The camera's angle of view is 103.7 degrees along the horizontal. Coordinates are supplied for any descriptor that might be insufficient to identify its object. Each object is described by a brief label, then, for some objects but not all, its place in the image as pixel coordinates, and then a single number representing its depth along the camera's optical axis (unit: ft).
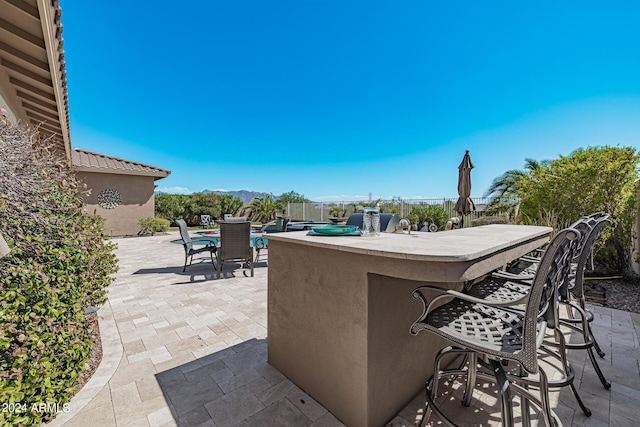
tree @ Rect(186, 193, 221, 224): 60.70
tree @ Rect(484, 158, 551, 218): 35.55
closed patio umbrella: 19.79
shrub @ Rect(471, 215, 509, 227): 27.23
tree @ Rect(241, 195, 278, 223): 60.60
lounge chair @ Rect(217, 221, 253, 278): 17.17
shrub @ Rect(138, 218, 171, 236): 39.81
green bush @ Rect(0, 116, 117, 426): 4.45
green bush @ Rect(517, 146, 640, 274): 16.34
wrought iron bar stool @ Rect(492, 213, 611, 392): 5.98
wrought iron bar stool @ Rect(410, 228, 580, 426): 3.41
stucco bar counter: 4.21
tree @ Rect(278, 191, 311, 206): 75.57
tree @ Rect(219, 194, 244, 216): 64.04
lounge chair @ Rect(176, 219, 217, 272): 18.95
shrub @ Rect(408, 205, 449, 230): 38.24
